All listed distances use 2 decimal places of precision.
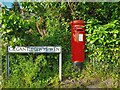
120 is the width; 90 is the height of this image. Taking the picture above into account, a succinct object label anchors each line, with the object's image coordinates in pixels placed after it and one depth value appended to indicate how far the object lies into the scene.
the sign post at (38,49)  3.42
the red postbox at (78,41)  3.52
